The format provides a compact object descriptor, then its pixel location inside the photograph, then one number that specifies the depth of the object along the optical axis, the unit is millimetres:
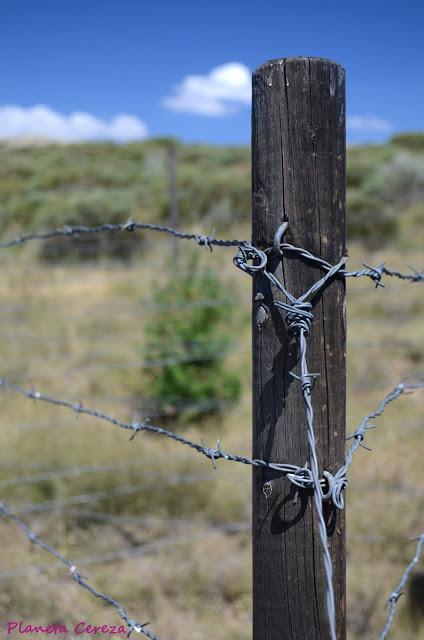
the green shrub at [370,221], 15443
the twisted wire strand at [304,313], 1947
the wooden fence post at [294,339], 1958
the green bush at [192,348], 5314
